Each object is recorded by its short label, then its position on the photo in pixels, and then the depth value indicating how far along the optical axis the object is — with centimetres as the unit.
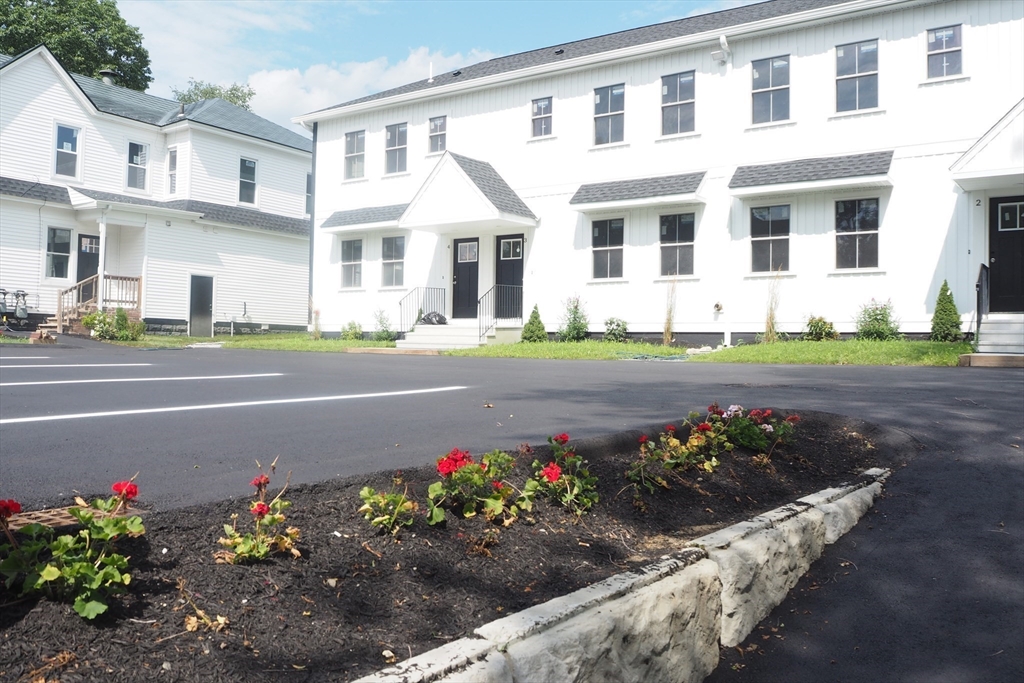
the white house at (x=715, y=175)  1614
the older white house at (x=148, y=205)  2503
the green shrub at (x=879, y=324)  1636
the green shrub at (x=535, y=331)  2053
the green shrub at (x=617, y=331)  1975
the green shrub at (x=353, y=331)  2425
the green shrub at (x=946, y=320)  1560
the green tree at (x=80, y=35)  3919
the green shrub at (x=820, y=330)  1697
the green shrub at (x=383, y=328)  2319
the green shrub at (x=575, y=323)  2017
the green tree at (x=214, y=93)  5972
